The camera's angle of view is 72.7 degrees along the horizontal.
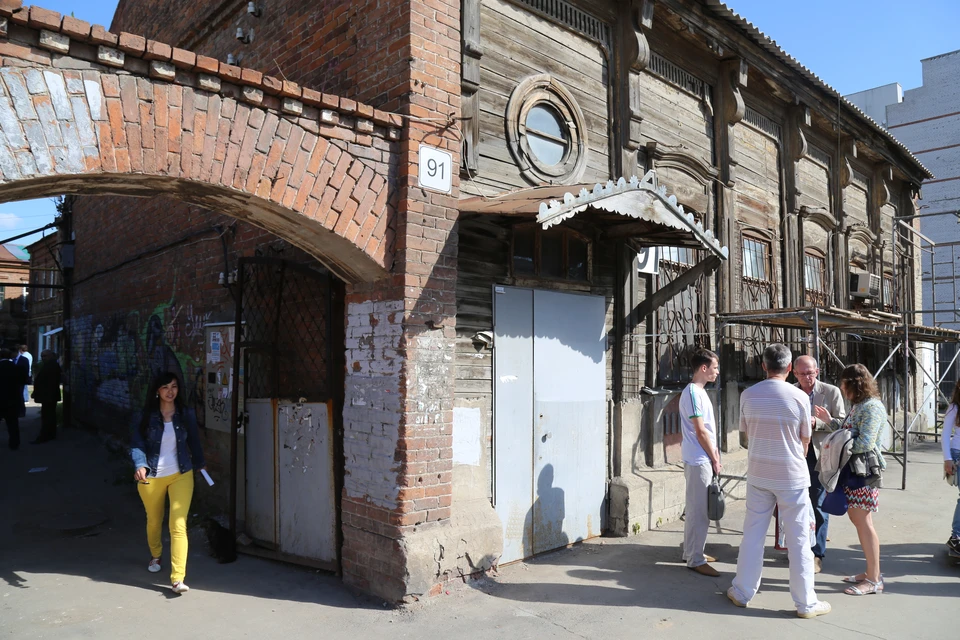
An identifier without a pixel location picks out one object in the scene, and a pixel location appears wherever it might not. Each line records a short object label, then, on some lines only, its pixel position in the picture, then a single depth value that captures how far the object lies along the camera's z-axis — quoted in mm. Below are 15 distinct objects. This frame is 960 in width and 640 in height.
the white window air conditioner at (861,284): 12281
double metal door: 5754
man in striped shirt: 4426
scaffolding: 7316
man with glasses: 5477
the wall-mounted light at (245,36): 7003
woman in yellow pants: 5105
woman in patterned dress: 4824
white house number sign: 5047
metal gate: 5500
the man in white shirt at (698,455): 5355
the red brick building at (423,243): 4203
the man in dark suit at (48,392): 11453
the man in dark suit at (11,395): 10461
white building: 23641
